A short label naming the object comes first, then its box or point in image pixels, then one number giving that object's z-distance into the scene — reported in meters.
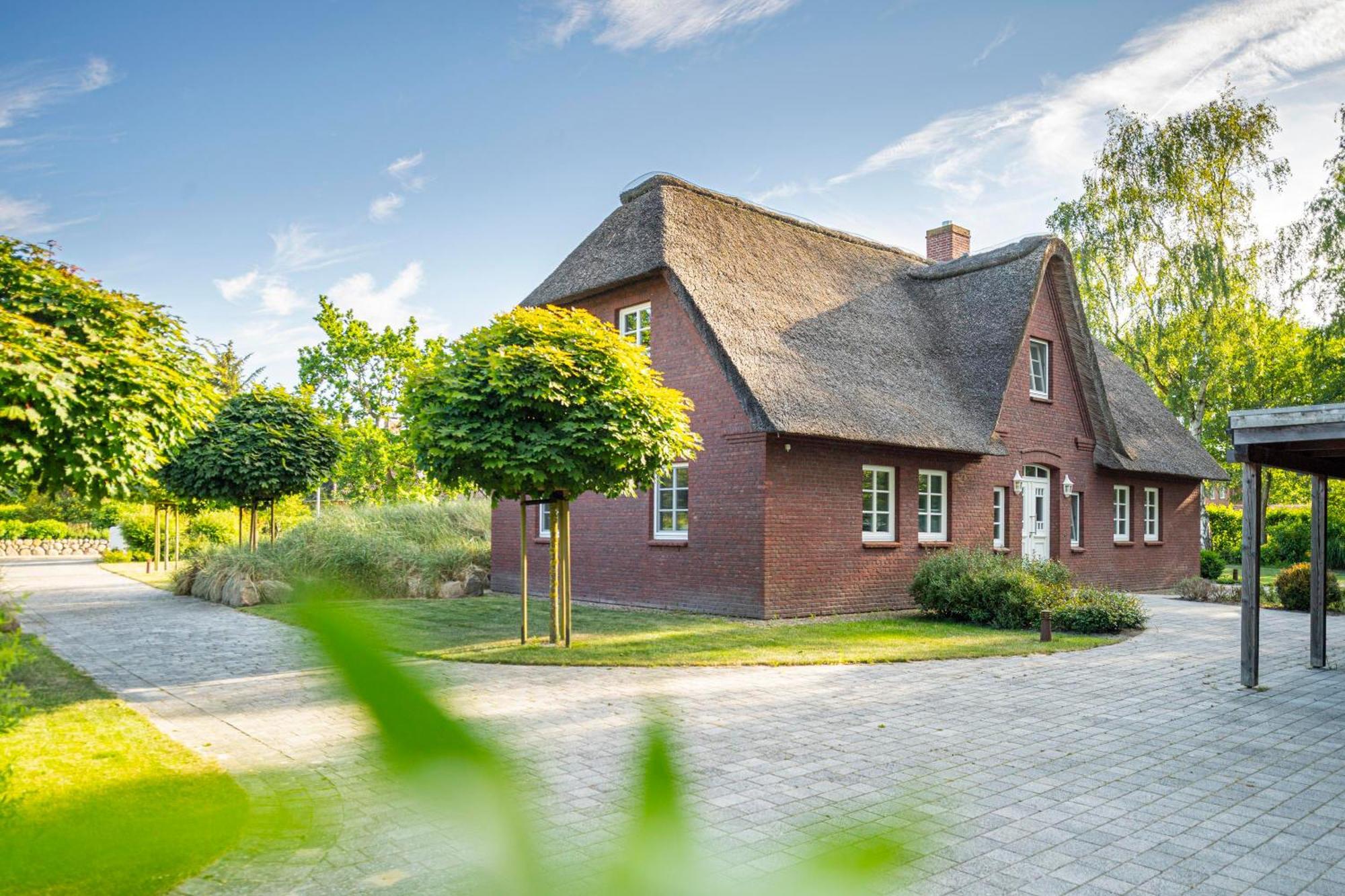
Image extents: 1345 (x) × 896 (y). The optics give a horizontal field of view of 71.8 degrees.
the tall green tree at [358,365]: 27.97
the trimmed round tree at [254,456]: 17.58
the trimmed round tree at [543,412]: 10.52
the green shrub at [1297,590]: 17.16
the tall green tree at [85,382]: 7.54
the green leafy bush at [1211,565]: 24.11
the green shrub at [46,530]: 36.16
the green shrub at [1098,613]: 13.36
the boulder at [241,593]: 15.60
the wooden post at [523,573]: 11.39
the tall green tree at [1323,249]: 25.69
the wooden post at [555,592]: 11.46
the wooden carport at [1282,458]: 8.76
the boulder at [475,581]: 18.50
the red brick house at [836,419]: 14.26
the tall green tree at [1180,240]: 26.66
